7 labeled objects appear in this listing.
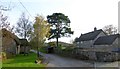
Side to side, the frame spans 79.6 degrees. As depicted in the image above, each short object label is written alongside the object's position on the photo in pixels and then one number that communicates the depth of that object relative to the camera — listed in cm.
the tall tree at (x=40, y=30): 1429
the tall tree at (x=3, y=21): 846
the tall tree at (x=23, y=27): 1787
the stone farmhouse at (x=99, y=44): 1188
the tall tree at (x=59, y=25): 2477
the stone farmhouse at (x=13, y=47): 1546
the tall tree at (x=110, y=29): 2945
